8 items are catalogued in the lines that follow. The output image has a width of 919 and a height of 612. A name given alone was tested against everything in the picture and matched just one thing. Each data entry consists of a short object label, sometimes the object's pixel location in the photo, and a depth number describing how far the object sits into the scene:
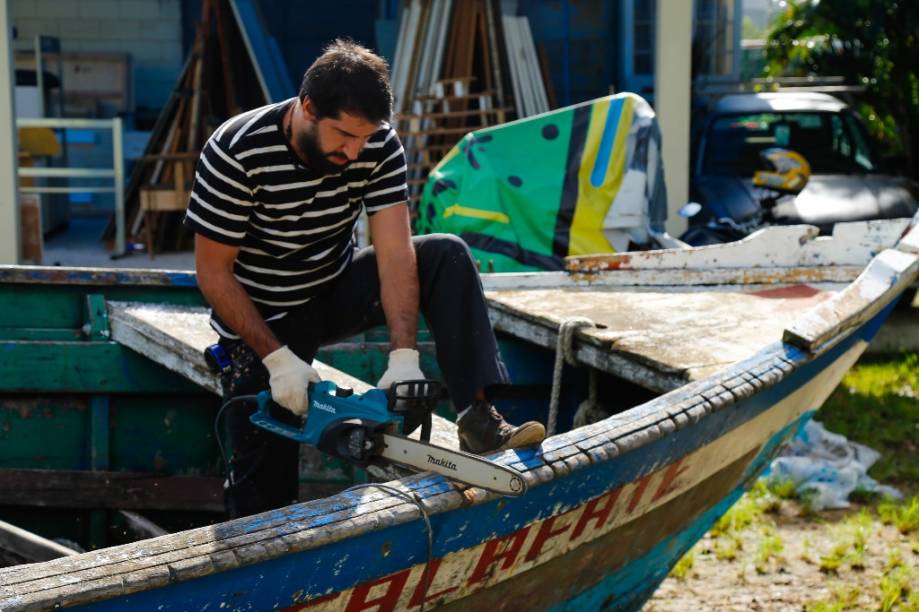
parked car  8.66
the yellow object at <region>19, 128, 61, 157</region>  11.82
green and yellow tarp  7.21
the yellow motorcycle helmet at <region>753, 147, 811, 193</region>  8.17
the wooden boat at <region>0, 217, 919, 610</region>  2.42
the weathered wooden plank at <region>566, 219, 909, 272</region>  5.81
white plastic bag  5.68
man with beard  3.06
